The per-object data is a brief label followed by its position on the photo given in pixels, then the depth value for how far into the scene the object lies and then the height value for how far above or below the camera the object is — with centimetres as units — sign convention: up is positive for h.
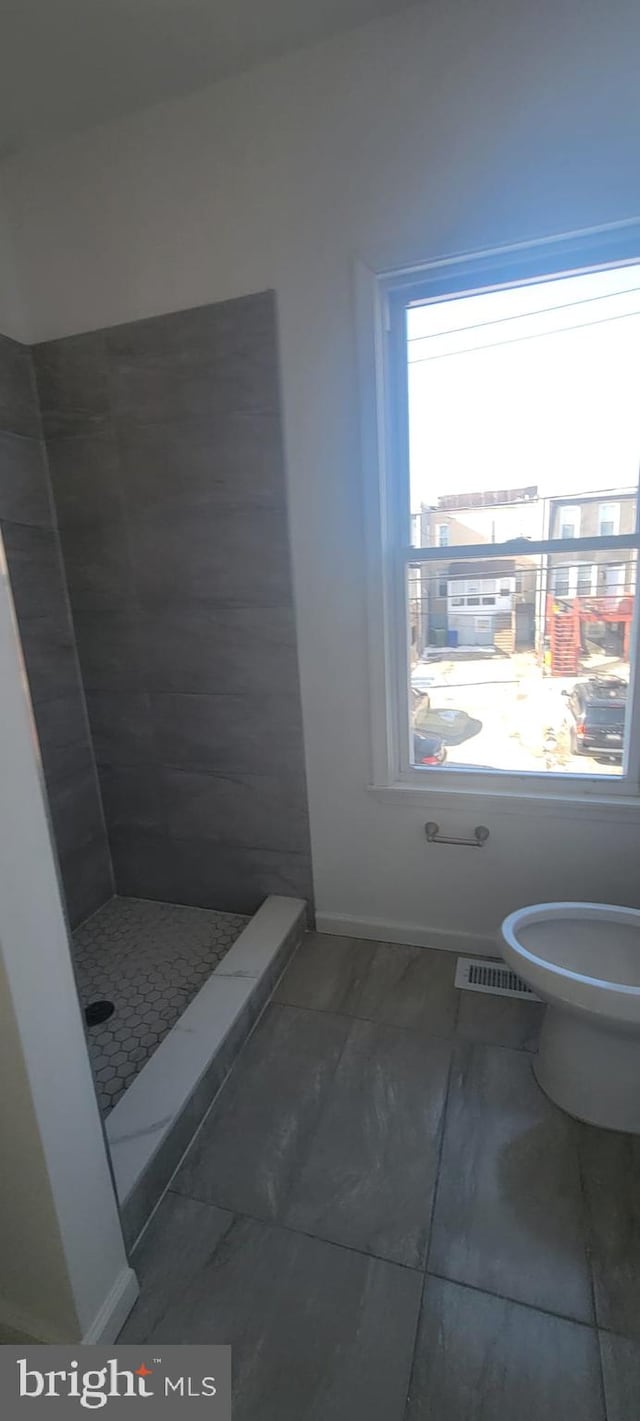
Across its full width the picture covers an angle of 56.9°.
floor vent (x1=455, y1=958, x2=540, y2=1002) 178 -119
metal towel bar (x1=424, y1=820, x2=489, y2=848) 182 -77
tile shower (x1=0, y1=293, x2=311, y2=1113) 178 -9
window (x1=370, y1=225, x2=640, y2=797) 152 +24
